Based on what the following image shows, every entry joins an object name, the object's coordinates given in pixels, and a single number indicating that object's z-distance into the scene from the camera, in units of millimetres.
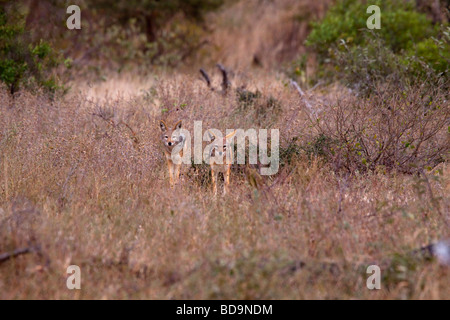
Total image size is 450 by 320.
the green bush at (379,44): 21422
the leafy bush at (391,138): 14977
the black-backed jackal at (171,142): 14516
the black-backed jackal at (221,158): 14414
